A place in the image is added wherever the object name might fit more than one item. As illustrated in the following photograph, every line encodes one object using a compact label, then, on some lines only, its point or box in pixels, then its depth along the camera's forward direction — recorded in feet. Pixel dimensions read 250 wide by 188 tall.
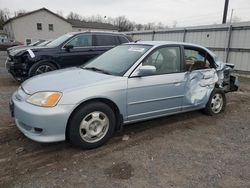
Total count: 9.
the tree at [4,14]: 191.66
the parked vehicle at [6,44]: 78.11
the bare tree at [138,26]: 215.71
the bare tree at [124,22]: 209.18
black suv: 19.54
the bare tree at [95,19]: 246.86
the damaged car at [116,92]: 8.58
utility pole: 43.45
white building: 107.65
